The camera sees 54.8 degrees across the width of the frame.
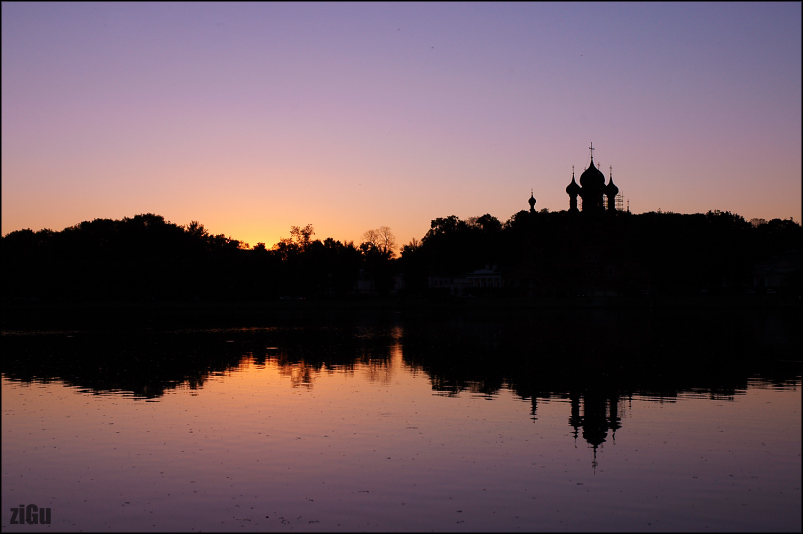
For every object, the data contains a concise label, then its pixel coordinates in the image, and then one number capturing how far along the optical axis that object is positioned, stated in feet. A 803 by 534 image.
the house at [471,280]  515.91
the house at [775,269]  375.86
